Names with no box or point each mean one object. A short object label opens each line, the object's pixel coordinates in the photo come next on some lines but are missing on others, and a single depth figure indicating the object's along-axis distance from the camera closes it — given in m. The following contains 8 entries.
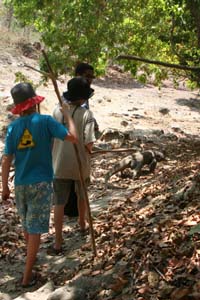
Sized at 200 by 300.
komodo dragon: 8.72
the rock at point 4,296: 4.35
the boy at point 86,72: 5.64
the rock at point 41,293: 4.02
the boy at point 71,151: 5.00
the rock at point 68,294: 3.80
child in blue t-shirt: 4.25
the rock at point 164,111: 20.49
